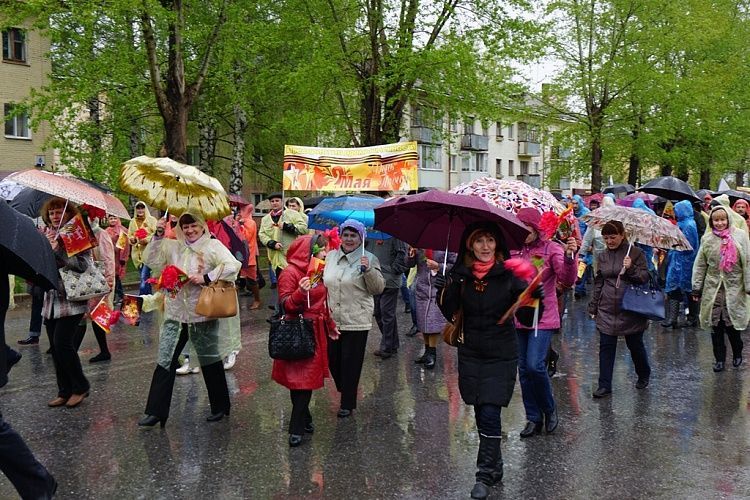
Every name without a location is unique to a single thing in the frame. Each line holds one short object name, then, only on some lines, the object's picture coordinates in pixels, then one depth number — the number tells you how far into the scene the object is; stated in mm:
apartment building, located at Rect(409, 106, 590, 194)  53594
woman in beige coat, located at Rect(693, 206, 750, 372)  8086
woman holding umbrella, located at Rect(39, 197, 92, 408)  6523
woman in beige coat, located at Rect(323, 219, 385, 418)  6262
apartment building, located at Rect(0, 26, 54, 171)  32000
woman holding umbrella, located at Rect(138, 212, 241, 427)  6000
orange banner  11789
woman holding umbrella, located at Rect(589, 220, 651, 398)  6977
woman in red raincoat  5656
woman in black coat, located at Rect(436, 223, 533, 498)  4789
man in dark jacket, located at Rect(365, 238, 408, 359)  8938
